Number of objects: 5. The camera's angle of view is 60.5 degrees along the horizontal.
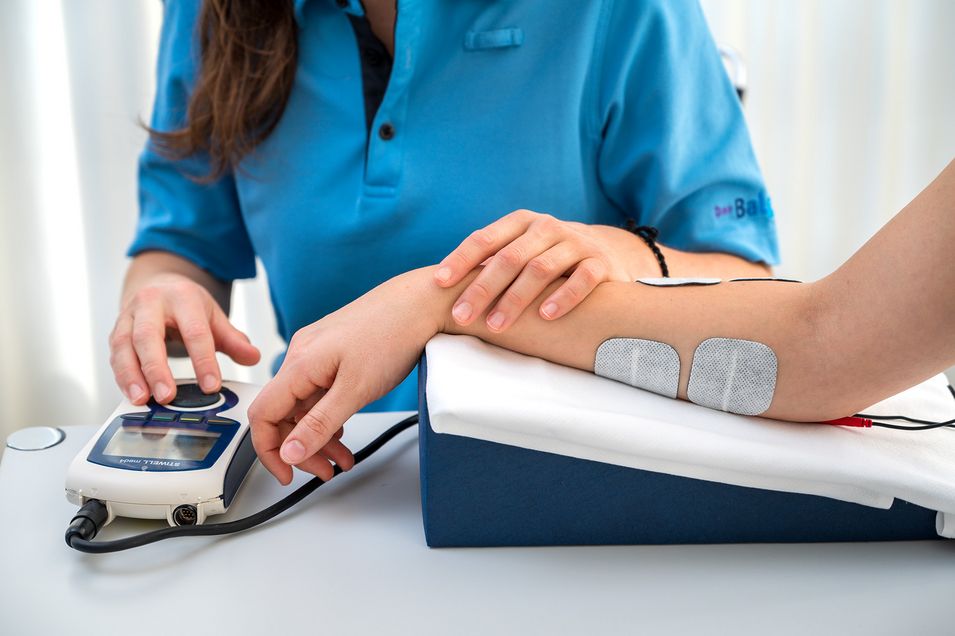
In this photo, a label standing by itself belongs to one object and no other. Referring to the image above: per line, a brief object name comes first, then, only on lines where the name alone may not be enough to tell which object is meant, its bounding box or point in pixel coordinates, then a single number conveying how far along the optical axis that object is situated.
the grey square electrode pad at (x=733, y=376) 0.56
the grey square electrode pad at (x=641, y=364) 0.58
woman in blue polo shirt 0.89
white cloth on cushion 0.51
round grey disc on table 0.71
